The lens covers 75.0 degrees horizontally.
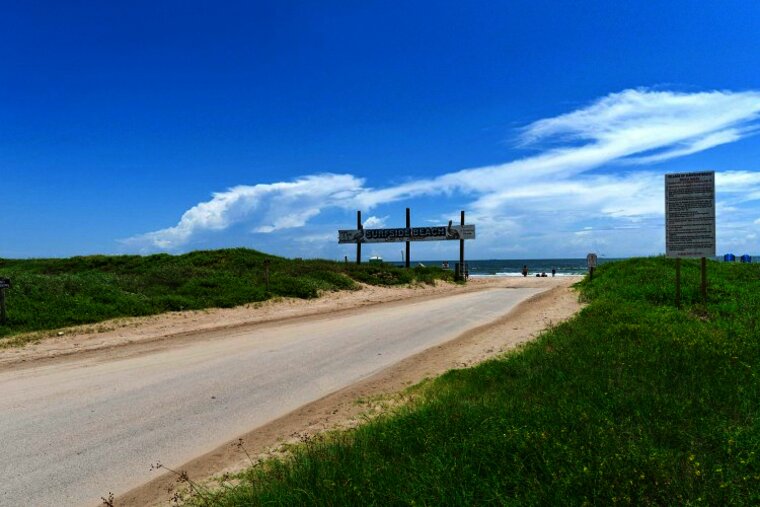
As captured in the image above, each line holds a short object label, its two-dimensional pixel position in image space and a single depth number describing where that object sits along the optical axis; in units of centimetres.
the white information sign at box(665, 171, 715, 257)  1504
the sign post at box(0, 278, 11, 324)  1375
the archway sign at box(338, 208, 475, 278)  4156
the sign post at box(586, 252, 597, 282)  3148
